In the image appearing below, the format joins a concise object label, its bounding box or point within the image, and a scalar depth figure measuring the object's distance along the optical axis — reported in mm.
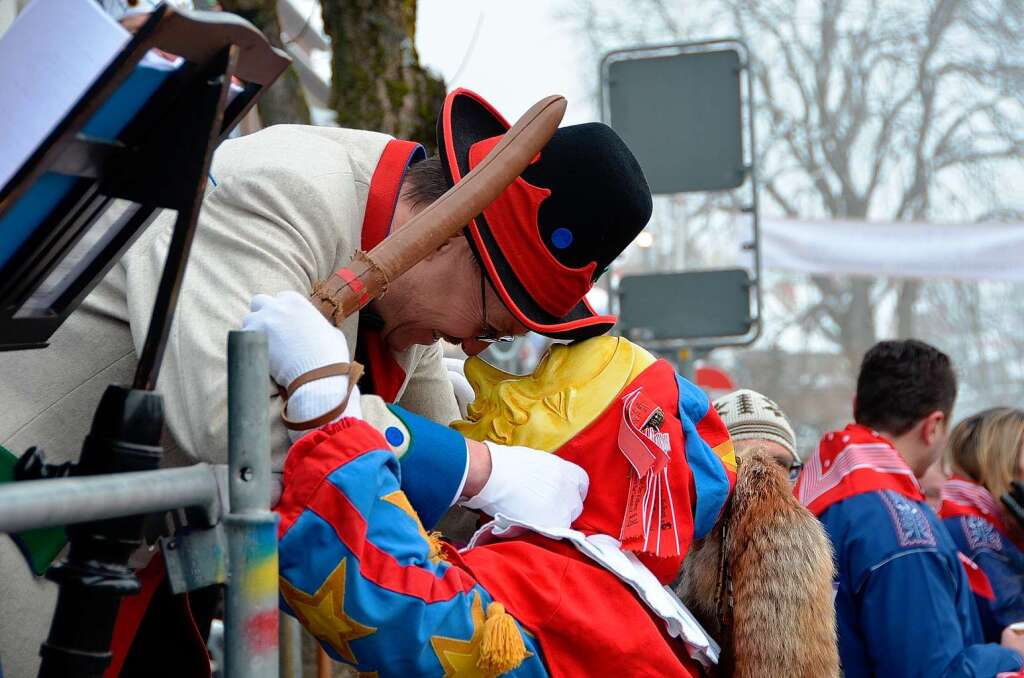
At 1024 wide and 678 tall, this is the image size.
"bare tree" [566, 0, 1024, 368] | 16000
